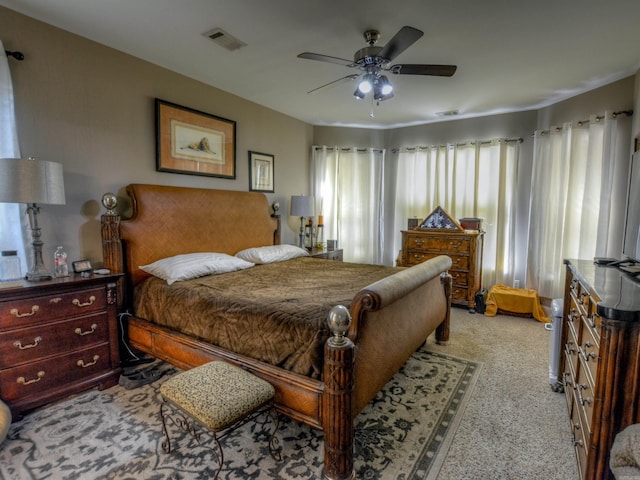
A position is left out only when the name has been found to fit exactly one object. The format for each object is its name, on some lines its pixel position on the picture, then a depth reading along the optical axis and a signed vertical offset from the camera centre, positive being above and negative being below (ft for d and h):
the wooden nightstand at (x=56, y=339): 6.41 -2.83
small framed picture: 13.67 +1.81
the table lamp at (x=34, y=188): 6.46 +0.50
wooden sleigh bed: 5.00 -2.07
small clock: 8.00 -1.38
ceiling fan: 7.43 +3.69
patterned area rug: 5.31 -4.33
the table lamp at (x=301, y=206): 14.79 +0.33
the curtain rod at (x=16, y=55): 7.22 +3.60
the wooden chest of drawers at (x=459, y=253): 13.85 -1.76
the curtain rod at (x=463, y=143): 14.46 +3.44
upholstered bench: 4.79 -2.97
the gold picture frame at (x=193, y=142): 10.39 +2.52
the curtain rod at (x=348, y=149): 17.20 +3.53
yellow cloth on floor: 12.86 -3.65
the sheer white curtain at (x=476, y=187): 14.76 +1.37
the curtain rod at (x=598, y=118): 10.73 +3.50
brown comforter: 5.57 -1.98
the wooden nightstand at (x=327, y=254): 14.44 -1.90
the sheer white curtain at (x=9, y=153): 7.05 +1.33
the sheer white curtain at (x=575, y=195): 11.05 +0.77
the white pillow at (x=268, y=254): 11.68 -1.56
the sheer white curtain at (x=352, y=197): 17.34 +0.90
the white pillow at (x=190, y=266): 8.63 -1.56
